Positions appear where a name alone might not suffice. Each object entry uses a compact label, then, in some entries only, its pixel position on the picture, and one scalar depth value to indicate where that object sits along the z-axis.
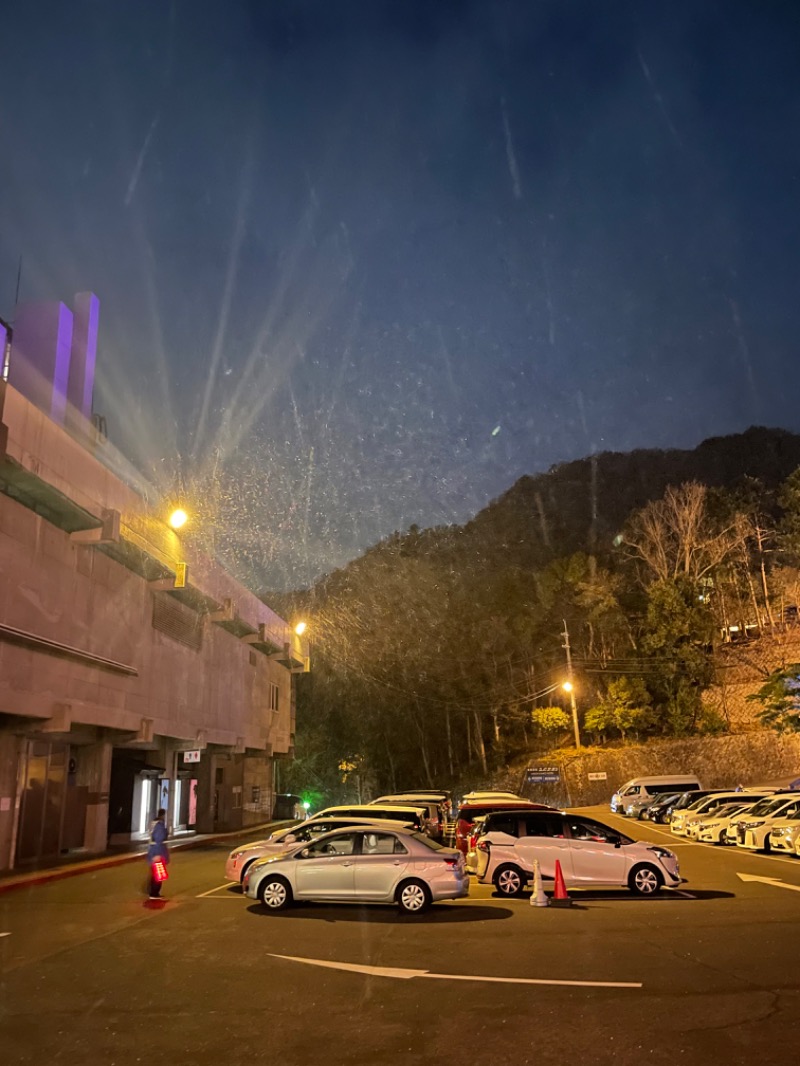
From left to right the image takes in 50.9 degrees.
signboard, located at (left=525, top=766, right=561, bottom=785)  51.62
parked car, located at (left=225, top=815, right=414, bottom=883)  17.05
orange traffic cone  14.06
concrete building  21.42
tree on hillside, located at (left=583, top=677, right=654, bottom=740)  54.94
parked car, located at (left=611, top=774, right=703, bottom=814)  42.34
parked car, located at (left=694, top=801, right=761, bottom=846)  27.22
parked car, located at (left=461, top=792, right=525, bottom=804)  31.15
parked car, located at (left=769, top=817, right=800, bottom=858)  22.03
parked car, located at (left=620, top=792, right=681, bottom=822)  39.17
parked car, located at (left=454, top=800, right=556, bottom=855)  20.14
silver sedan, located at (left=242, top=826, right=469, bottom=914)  13.35
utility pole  51.13
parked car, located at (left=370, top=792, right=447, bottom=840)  23.35
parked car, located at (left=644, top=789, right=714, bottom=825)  35.06
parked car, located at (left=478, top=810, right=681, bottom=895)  15.05
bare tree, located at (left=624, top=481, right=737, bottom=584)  62.12
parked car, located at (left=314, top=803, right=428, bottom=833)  19.97
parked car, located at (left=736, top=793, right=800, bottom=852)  24.02
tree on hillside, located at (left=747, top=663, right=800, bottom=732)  38.81
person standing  15.30
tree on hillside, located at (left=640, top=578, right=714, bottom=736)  55.97
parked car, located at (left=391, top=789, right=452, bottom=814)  30.54
